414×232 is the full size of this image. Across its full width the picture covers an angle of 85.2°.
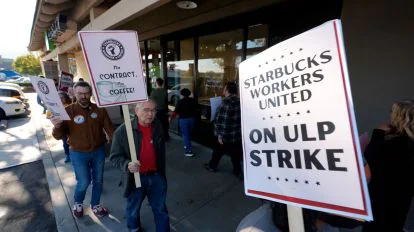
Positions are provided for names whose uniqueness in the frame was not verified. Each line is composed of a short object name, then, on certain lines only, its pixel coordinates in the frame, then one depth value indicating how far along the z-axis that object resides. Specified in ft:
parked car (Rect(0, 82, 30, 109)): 33.50
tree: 166.61
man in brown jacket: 9.36
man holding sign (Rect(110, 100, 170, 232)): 7.63
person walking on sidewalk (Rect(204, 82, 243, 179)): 11.92
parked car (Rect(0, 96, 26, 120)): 31.78
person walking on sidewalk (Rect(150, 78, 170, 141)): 18.92
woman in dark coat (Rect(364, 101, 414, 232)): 5.42
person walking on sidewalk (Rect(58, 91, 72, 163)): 14.71
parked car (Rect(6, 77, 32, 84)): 86.32
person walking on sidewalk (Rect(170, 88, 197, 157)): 16.34
